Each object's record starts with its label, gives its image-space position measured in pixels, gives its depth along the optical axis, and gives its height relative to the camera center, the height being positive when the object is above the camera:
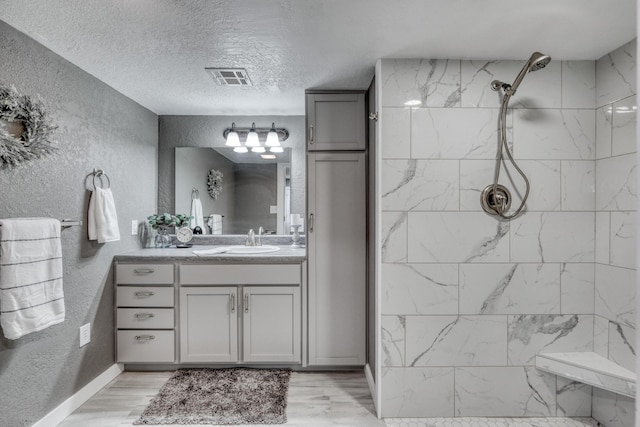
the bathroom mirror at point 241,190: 3.34 +0.20
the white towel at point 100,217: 2.38 -0.04
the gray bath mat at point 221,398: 2.15 -1.22
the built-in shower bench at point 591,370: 1.84 -0.86
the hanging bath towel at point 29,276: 1.69 -0.32
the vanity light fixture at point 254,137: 3.29 +0.68
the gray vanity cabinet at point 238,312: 2.69 -0.75
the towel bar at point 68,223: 2.12 -0.07
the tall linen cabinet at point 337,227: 2.71 -0.12
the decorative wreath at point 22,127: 1.73 +0.43
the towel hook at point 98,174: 2.46 +0.26
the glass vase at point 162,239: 3.21 -0.24
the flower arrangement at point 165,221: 3.12 -0.08
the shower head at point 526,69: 1.84 +0.75
